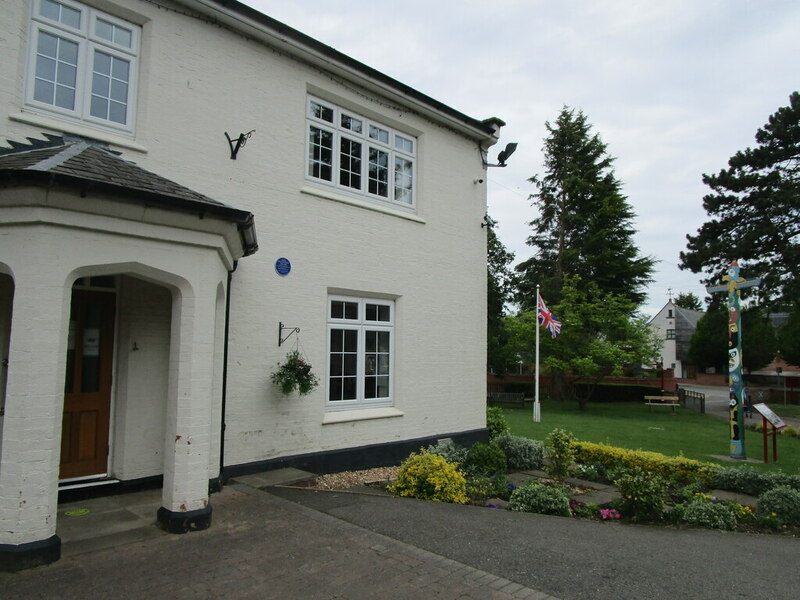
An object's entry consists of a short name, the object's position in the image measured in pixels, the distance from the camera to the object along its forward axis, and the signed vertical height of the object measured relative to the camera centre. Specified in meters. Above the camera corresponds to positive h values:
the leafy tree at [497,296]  33.16 +3.66
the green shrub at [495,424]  11.98 -1.66
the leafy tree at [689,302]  85.44 +7.97
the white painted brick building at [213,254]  4.46 +1.11
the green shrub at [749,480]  8.39 -2.05
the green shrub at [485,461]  9.15 -1.92
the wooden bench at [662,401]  26.94 -2.52
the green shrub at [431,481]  7.23 -1.81
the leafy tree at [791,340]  36.53 +0.92
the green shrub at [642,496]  6.84 -1.86
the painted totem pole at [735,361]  12.64 -0.21
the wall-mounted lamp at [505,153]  11.41 +4.21
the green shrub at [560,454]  9.04 -1.74
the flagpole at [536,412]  20.62 -2.39
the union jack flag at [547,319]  20.53 +1.21
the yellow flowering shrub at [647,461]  9.31 -2.02
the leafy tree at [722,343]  41.96 +0.83
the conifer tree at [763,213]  25.00 +6.74
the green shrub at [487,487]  7.75 -2.04
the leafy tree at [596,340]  24.62 +0.53
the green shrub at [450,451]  9.20 -1.78
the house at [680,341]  67.06 +1.36
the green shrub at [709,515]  6.79 -2.09
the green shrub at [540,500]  7.02 -1.98
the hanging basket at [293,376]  7.73 -0.41
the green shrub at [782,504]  7.03 -2.01
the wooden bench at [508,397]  28.76 -2.55
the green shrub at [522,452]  10.27 -1.97
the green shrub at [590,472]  9.65 -2.21
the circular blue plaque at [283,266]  8.03 +1.22
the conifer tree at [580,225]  33.59 +8.15
